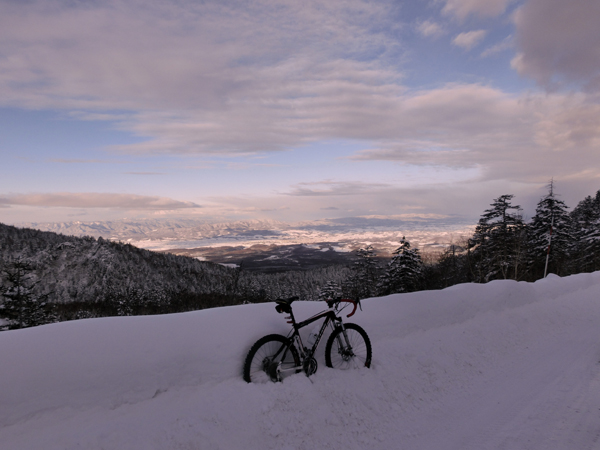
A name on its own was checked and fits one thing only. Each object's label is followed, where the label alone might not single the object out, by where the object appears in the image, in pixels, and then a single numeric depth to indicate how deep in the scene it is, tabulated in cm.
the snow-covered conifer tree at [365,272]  3933
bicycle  456
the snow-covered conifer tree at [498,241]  3438
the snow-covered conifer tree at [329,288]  3508
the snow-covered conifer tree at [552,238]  3572
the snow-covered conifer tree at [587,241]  3559
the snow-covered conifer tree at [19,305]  1950
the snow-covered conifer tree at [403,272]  3077
